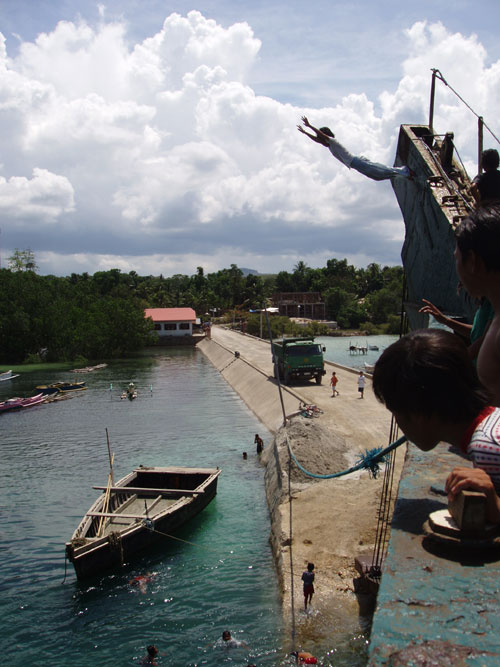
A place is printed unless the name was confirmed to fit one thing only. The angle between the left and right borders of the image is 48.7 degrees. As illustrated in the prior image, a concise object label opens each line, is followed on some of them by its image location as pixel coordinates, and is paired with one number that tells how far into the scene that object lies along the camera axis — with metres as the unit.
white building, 89.94
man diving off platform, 6.82
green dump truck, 34.81
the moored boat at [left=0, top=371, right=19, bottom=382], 54.97
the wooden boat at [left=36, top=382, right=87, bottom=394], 45.33
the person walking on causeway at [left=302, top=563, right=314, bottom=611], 11.62
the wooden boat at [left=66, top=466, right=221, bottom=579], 14.27
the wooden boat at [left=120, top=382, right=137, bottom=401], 42.00
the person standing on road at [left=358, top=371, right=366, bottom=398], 29.81
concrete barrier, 30.80
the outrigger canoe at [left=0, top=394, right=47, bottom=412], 38.84
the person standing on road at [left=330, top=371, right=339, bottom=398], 30.87
